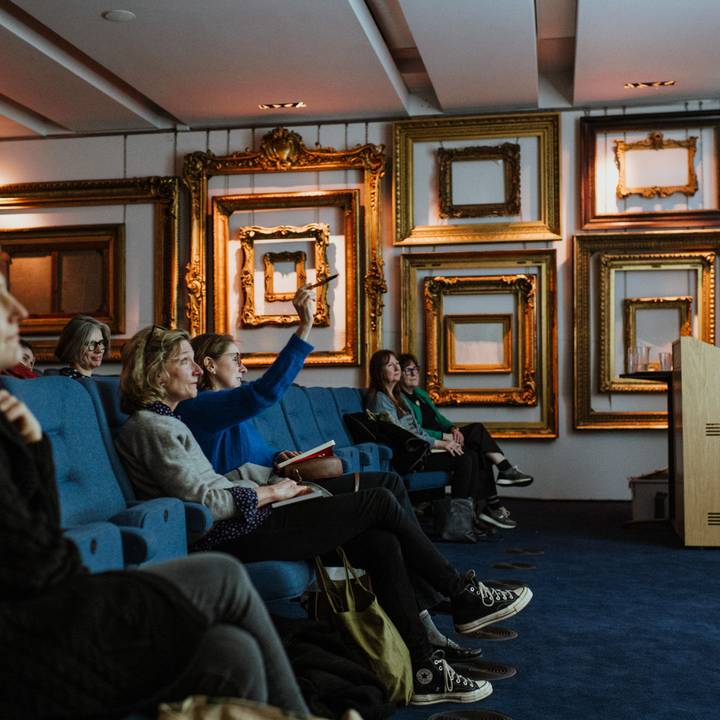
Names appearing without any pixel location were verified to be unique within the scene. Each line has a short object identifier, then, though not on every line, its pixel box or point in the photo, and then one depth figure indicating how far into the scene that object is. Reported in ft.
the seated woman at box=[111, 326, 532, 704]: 8.91
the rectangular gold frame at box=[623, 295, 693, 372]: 24.34
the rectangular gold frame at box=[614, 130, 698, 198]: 24.53
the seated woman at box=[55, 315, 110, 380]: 16.30
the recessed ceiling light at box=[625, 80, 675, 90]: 23.44
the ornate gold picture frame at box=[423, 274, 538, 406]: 24.98
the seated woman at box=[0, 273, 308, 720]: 4.64
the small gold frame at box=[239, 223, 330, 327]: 25.73
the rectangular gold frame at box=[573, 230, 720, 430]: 24.39
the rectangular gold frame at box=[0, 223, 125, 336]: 26.63
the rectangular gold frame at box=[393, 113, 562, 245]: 24.99
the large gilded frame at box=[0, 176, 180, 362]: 26.48
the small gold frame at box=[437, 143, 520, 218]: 25.11
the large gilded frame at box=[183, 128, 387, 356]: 25.55
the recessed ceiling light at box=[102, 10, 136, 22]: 18.85
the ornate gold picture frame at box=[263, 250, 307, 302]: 25.95
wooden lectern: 17.49
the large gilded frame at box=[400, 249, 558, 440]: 24.91
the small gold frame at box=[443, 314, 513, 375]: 25.16
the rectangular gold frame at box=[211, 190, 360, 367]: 25.64
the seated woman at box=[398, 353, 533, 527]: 20.52
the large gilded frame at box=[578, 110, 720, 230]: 24.50
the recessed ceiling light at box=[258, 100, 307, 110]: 24.84
